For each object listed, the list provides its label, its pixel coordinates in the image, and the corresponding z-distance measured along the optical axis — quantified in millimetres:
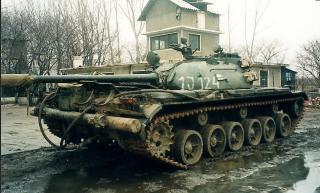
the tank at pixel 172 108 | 6828
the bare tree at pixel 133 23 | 30125
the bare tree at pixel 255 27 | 31716
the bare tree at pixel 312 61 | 31895
